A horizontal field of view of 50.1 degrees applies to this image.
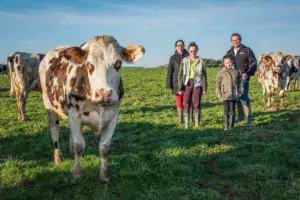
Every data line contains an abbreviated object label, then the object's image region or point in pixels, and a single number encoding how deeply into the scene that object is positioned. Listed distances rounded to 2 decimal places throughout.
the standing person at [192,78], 10.41
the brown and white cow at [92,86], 5.16
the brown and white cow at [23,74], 12.78
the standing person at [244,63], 10.70
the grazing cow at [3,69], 41.59
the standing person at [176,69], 11.37
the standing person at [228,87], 10.08
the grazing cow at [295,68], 22.64
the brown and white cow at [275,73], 15.19
